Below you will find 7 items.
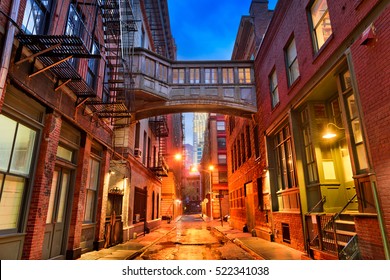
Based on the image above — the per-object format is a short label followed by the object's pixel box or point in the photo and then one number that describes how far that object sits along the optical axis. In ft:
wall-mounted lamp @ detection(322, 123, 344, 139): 28.25
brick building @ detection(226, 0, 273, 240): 52.31
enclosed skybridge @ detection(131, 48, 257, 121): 54.29
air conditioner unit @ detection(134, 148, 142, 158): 55.77
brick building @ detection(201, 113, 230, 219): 141.11
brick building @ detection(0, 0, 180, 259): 19.75
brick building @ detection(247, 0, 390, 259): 20.18
